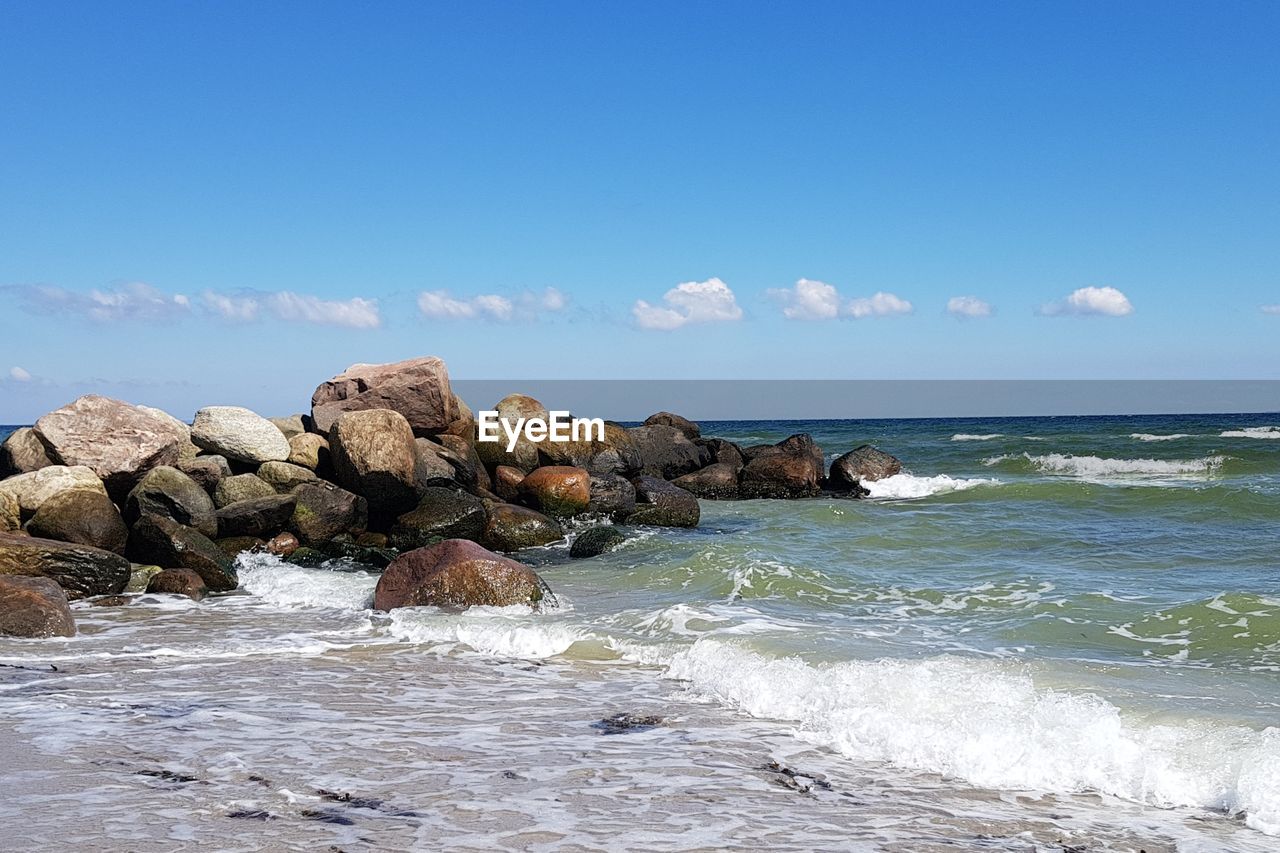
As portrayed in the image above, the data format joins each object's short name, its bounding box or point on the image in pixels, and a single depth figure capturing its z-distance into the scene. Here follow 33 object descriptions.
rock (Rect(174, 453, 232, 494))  14.87
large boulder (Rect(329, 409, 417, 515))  15.23
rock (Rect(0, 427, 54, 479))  14.30
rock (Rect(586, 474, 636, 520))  17.80
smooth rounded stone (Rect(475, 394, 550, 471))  18.62
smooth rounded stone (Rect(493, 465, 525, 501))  17.95
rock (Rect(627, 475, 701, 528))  17.66
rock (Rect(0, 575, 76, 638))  9.18
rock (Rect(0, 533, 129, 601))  10.95
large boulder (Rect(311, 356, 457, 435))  18.03
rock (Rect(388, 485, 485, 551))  14.95
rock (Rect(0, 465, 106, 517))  13.05
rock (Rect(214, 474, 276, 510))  14.80
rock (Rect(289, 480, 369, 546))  14.56
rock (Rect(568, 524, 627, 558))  14.40
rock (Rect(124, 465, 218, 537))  13.55
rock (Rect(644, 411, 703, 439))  25.76
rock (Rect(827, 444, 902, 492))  23.05
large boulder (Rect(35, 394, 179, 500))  14.14
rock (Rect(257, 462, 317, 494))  15.36
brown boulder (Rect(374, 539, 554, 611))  10.24
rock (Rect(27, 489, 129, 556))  12.79
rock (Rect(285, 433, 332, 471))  16.11
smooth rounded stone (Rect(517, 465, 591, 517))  17.44
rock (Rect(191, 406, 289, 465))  15.67
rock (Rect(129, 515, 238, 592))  12.29
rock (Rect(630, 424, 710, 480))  23.16
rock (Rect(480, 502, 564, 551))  15.24
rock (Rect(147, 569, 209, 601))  11.66
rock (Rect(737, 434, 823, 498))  22.59
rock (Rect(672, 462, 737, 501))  22.64
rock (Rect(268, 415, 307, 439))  17.25
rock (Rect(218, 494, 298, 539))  14.13
